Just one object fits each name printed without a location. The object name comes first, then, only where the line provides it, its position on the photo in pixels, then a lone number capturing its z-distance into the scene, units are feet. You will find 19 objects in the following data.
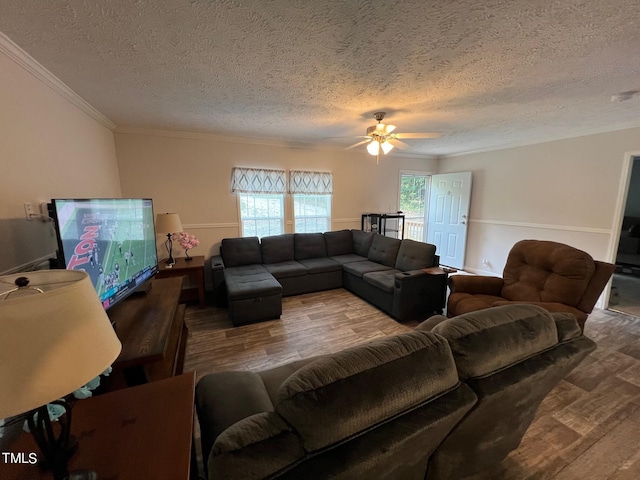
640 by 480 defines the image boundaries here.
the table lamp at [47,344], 1.57
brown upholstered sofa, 2.21
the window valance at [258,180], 12.98
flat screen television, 4.19
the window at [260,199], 13.12
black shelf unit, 16.83
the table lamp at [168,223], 10.25
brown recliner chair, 6.92
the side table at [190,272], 10.33
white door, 16.43
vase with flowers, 11.35
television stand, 4.23
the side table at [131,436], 2.32
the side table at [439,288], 10.23
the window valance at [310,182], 14.28
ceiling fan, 8.84
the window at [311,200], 14.43
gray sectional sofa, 9.77
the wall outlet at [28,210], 5.35
